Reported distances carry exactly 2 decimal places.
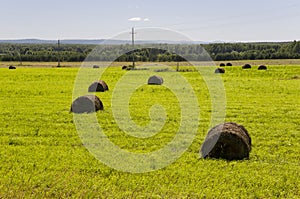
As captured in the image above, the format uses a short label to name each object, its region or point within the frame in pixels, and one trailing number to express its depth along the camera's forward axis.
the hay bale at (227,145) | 10.72
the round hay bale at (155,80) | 33.03
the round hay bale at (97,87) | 27.23
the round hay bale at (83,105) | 17.58
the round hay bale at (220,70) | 46.68
